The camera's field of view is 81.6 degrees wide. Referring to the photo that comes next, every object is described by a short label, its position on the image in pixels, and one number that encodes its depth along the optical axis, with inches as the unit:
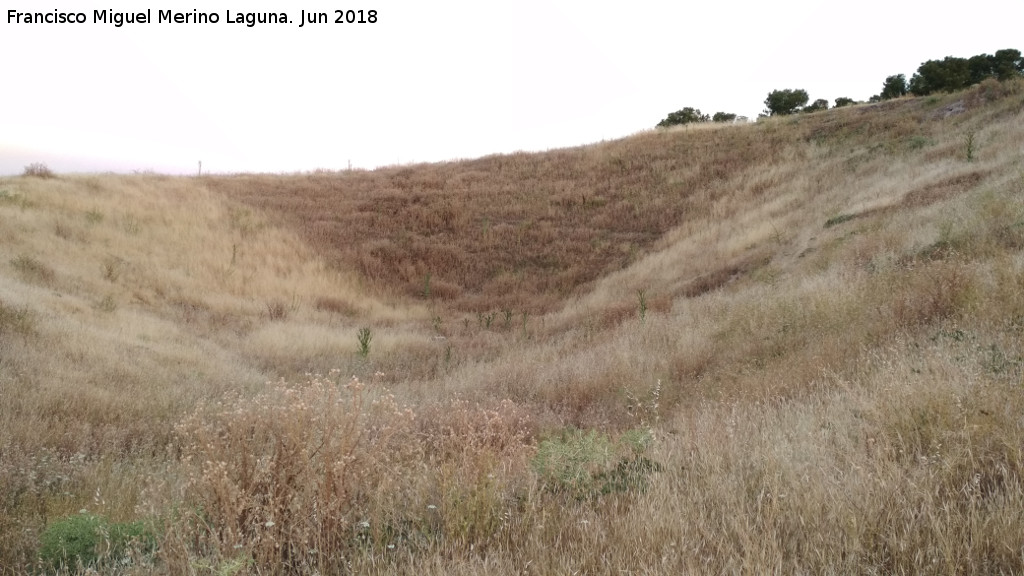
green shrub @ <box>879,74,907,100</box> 1539.1
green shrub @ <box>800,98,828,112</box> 1664.6
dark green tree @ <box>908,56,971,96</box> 1306.6
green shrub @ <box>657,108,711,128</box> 1863.7
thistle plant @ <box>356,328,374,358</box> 424.5
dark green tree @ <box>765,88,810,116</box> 1713.8
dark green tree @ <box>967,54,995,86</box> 1370.6
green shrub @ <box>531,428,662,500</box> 133.9
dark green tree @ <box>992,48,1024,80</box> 1363.2
